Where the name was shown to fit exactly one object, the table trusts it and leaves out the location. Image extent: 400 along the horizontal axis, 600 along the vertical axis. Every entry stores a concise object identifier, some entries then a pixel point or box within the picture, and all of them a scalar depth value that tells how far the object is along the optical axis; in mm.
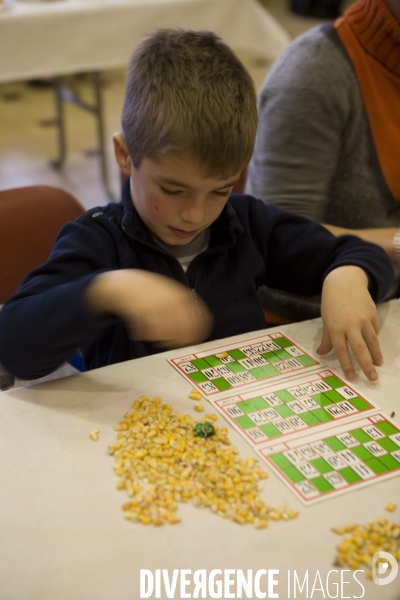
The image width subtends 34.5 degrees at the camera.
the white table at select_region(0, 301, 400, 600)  637
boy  884
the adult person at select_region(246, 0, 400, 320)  1389
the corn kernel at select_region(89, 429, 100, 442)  807
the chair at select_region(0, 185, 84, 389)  1250
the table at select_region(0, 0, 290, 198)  2572
